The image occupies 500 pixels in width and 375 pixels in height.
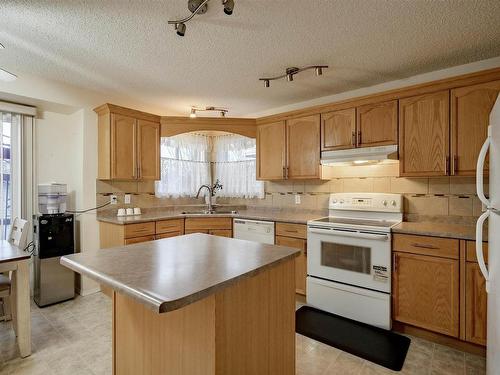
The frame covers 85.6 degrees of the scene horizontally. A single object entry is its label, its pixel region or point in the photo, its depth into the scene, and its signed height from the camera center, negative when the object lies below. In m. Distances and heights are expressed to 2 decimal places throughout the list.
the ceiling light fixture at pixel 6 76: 2.05 +0.85
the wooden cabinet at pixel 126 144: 3.06 +0.50
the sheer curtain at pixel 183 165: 3.83 +0.31
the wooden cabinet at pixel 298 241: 2.80 -0.59
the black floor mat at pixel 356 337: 1.96 -1.23
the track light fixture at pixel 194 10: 1.52 +1.06
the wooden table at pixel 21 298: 1.92 -0.82
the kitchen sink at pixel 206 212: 3.74 -0.38
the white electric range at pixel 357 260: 2.29 -0.68
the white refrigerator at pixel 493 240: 1.23 -0.28
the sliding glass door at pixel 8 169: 2.80 +0.18
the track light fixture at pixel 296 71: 2.46 +1.07
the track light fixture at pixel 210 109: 3.77 +1.08
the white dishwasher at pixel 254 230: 3.04 -0.52
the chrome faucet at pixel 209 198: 3.79 -0.18
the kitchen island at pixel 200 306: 0.97 -0.50
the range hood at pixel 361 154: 2.51 +0.30
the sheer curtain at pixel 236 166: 3.95 +0.29
